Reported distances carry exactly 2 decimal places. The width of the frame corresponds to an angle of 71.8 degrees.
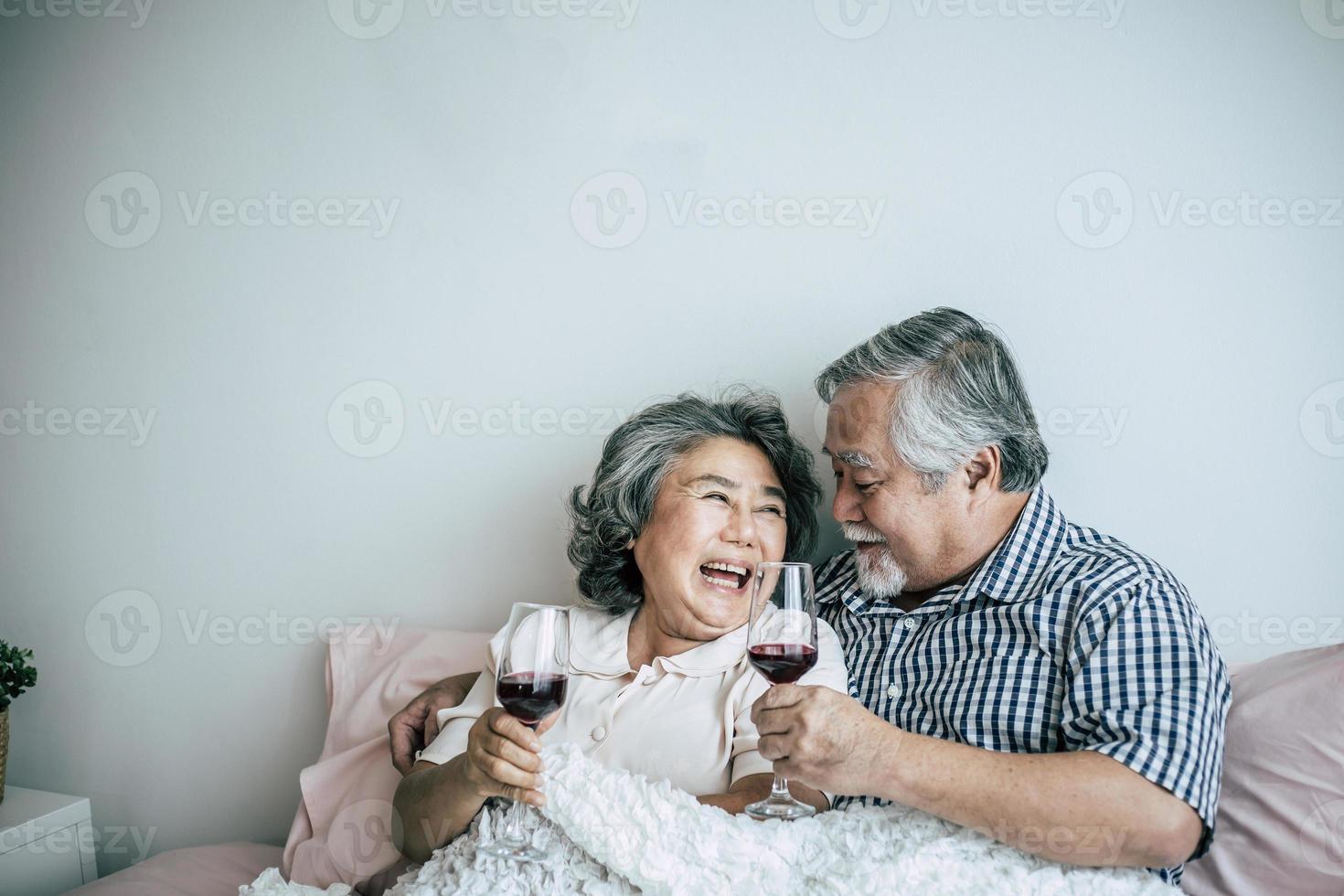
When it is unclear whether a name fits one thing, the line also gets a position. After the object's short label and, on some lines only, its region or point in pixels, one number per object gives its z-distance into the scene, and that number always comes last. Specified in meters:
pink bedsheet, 1.99
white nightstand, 2.25
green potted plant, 2.35
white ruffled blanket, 1.35
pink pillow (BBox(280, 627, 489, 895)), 1.94
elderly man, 1.35
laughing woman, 1.65
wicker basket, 2.34
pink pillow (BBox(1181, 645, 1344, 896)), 1.45
